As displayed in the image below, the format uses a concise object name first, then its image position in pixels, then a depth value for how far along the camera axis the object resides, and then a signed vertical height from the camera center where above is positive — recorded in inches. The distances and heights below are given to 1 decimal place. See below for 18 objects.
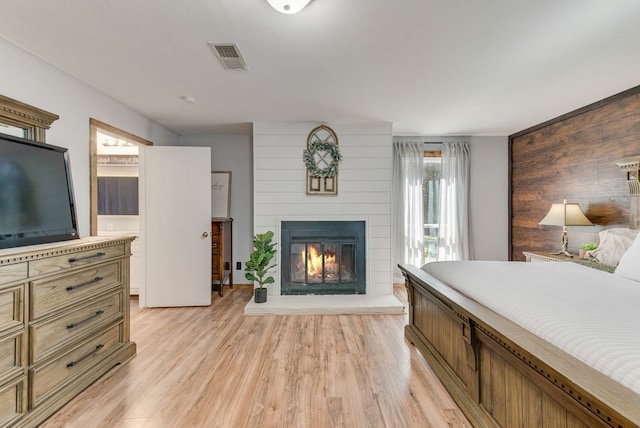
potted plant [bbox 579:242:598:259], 127.1 -13.6
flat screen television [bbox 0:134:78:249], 73.7 +5.4
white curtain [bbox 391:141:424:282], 190.7 +8.3
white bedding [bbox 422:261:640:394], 39.8 -16.4
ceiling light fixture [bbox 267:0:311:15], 64.5 +45.6
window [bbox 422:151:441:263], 194.1 +9.2
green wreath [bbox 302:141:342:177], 159.5 +30.6
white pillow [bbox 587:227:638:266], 102.0 -10.2
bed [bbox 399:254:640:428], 37.6 -20.3
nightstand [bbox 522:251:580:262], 130.9 -18.7
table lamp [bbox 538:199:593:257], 131.4 -0.2
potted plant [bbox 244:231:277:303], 148.7 -22.9
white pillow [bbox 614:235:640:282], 75.5 -12.6
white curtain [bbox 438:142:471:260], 191.0 +8.5
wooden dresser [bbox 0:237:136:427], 63.4 -27.1
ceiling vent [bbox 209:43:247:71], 85.7 +48.0
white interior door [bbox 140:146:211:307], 151.2 -4.3
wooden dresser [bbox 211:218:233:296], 170.1 -20.7
